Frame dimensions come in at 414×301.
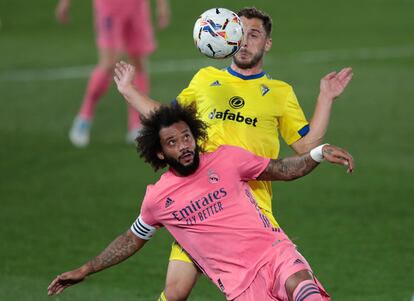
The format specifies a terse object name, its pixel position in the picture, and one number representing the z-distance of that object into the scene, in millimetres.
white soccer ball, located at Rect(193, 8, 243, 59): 16359
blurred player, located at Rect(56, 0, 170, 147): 30891
